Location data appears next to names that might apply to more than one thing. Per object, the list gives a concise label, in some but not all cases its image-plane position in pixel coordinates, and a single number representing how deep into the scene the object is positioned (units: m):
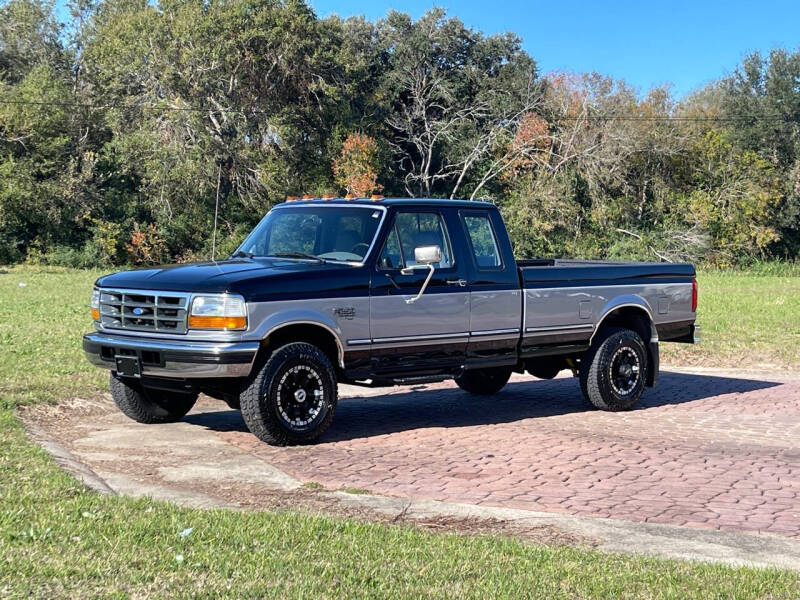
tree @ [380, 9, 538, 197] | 53.34
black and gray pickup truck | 8.96
